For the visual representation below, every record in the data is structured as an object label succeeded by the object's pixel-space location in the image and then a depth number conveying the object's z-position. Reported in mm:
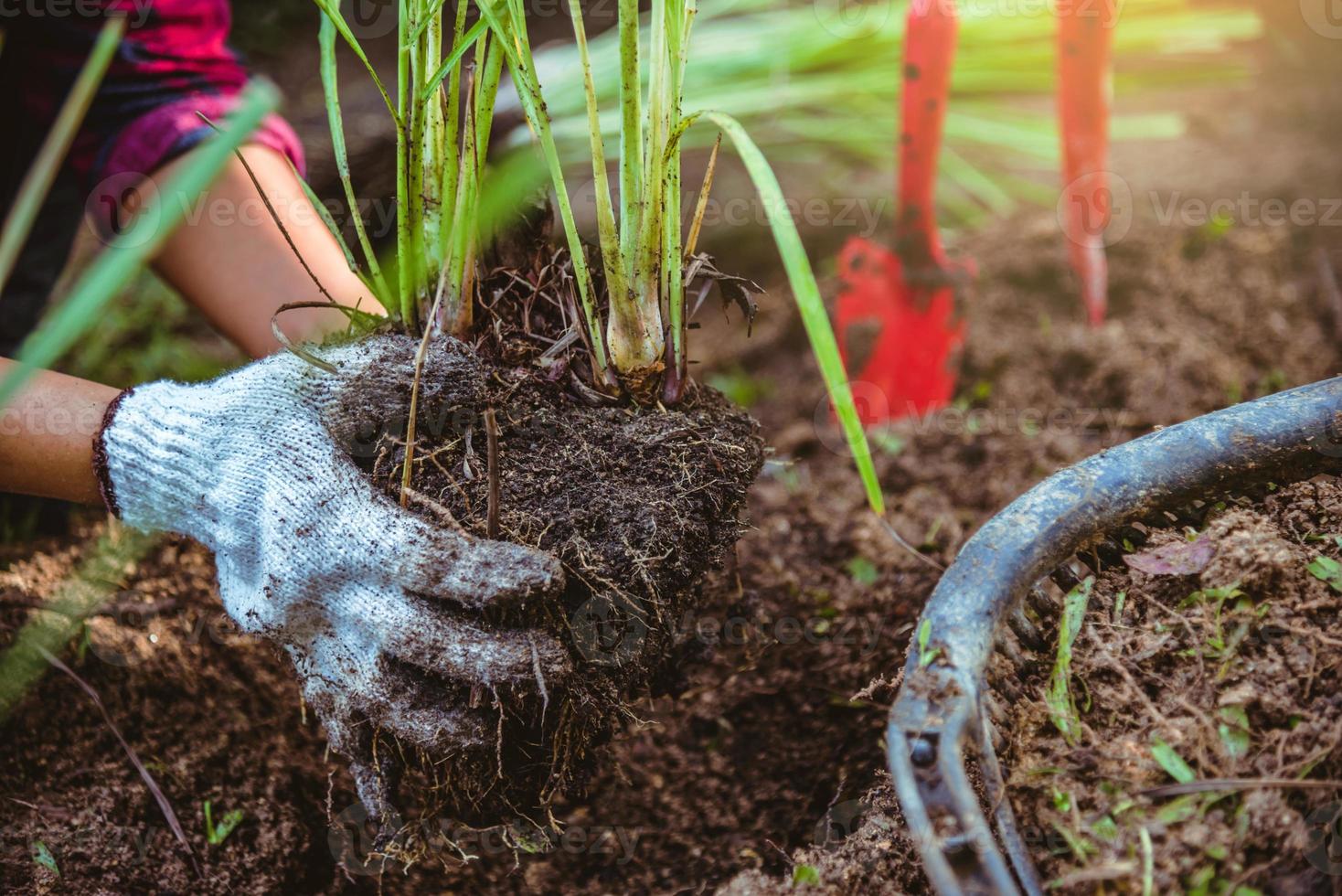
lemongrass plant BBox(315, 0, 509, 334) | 898
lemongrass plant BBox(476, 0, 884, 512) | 813
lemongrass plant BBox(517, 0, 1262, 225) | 2260
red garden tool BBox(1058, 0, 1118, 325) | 1640
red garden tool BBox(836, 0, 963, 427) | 1685
